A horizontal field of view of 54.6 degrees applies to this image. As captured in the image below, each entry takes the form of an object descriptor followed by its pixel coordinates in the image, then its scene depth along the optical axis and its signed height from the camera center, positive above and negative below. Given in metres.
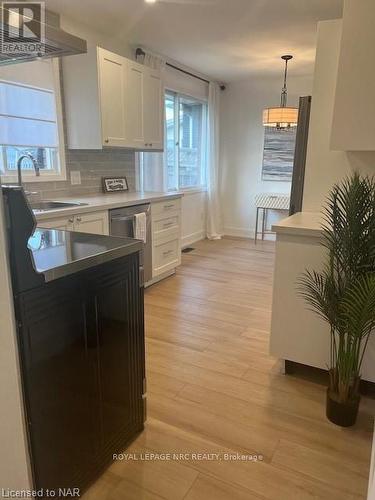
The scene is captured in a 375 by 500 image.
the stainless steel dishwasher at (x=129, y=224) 3.09 -0.54
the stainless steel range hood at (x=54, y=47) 1.33 +0.43
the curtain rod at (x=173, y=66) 3.94 +1.19
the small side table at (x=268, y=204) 5.63 -0.62
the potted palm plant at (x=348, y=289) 1.58 -0.56
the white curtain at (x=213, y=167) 5.69 -0.08
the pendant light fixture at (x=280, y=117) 4.05 +0.51
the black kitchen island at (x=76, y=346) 1.12 -0.66
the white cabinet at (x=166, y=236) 3.69 -0.78
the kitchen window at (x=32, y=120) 2.84 +0.31
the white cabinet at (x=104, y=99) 3.15 +0.54
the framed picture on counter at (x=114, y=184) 3.79 -0.25
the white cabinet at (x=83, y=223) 2.54 -0.46
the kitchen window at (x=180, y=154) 4.44 +0.11
